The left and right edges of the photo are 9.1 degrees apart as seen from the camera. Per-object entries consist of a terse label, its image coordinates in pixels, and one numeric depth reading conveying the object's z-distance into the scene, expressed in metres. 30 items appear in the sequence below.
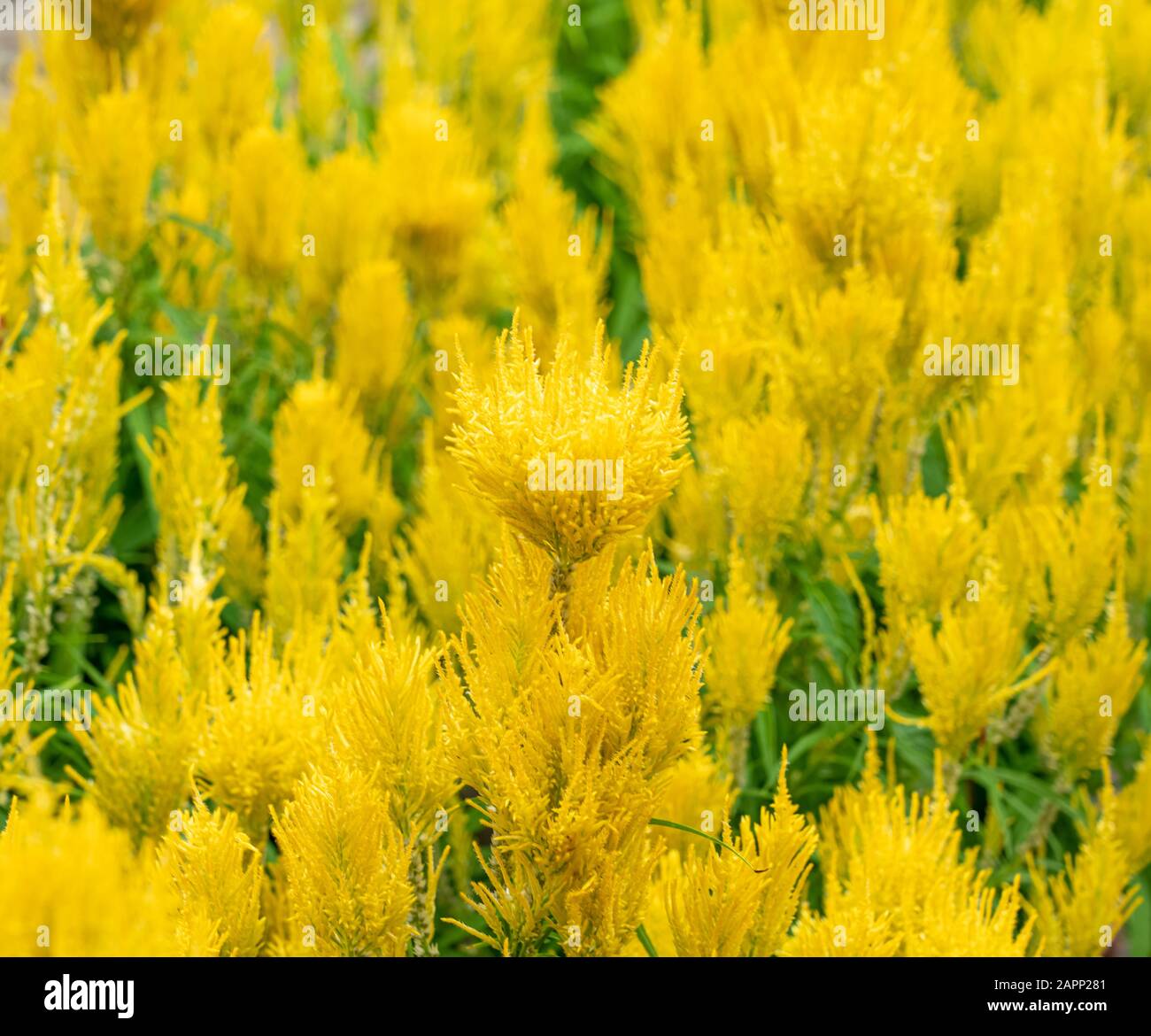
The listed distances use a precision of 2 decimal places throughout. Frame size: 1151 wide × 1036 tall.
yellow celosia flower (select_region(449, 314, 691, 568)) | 1.59
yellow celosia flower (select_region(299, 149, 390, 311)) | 1.94
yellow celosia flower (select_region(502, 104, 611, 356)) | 1.87
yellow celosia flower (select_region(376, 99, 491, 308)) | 1.95
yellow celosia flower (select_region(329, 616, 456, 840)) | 1.61
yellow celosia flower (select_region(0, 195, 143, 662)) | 1.76
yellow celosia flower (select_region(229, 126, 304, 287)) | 1.87
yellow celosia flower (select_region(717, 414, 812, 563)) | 1.76
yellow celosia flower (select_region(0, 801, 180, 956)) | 1.54
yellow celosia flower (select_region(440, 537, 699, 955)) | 1.59
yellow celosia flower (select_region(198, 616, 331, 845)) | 1.65
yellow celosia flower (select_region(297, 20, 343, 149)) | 2.42
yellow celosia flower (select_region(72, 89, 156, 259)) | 1.86
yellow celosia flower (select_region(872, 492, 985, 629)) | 1.74
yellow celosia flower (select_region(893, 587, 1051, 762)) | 1.72
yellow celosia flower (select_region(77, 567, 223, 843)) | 1.67
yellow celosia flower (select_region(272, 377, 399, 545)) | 1.81
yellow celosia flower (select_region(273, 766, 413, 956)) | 1.60
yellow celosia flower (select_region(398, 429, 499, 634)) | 1.76
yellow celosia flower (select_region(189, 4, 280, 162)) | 2.08
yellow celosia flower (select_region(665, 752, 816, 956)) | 1.62
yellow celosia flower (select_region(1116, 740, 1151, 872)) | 1.76
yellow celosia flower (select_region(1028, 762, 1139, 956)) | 1.73
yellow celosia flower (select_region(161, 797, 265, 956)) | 1.61
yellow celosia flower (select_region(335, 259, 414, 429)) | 1.87
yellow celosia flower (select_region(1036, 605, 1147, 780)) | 1.76
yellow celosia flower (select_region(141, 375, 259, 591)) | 1.75
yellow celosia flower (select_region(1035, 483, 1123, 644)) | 1.76
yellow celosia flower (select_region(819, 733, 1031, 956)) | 1.63
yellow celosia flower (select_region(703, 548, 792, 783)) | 1.72
